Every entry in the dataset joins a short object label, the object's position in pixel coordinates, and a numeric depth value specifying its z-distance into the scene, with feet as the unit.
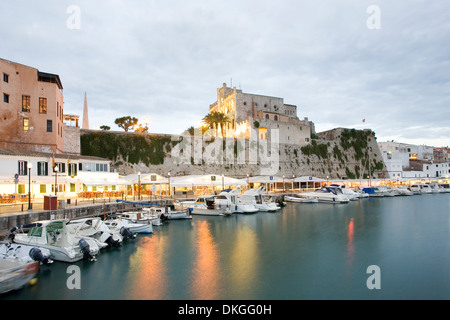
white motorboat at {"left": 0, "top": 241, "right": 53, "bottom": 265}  44.16
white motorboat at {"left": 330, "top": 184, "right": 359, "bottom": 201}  160.03
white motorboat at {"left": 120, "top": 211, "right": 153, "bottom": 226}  77.74
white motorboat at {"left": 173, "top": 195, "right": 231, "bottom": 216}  102.78
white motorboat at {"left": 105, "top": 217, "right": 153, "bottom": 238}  67.27
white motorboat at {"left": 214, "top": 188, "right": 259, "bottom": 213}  105.40
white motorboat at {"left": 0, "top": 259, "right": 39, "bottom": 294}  35.47
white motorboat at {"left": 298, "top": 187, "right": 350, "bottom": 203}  144.77
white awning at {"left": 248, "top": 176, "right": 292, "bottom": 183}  152.56
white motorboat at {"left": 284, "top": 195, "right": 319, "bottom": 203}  145.59
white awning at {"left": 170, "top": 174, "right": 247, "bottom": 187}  124.06
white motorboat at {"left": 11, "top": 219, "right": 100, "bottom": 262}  48.81
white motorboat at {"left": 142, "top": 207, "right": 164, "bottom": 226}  83.33
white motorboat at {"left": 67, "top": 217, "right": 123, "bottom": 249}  55.36
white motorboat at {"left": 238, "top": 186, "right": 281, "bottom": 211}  114.01
